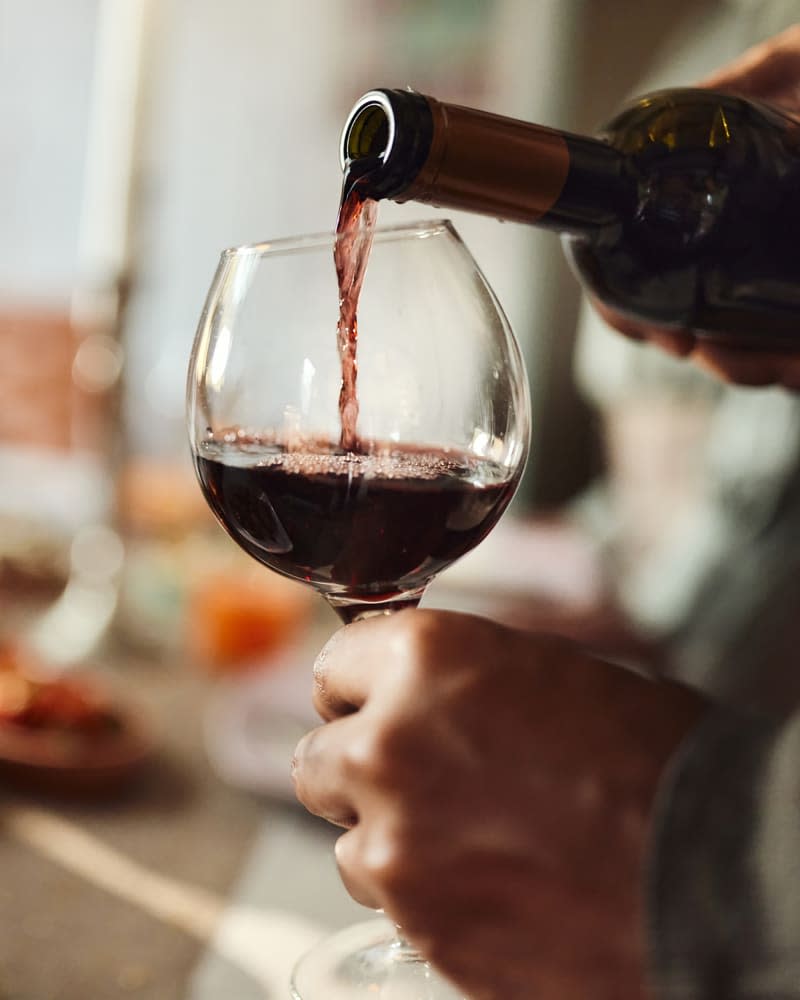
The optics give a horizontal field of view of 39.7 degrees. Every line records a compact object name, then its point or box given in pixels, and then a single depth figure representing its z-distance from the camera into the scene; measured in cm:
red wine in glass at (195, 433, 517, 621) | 50
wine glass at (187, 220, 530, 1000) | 50
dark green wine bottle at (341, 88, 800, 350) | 48
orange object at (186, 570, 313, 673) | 125
